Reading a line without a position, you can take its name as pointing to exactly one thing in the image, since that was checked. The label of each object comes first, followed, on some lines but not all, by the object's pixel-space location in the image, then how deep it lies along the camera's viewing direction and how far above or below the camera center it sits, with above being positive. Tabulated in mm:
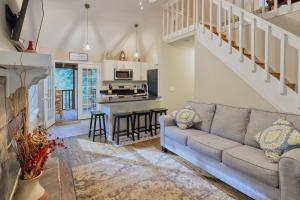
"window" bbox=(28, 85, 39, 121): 4498 -231
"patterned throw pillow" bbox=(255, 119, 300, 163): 2064 -509
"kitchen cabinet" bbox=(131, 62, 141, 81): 7457 +872
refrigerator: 6562 +393
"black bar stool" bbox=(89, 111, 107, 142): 4485 -486
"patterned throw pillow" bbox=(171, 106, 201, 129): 3486 -460
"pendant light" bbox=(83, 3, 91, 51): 5235 +2079
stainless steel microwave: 7066 +687
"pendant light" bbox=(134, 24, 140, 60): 6641 +1962
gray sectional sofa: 1846 -726
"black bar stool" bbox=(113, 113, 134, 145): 4234 -708
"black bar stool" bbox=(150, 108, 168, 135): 4888 -523
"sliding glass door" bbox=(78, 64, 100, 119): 6889 +206
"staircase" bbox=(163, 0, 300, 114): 2670 +800
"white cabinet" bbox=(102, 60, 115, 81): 6901 +807
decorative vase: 1472 -739
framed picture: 6559 +1242
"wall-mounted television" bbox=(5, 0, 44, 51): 1521 +628
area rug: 2359 -1196
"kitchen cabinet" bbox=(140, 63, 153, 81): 7629 +929
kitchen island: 4539 -311
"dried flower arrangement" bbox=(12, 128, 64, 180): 1474 -451
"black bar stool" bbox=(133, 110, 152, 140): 4602 -666
